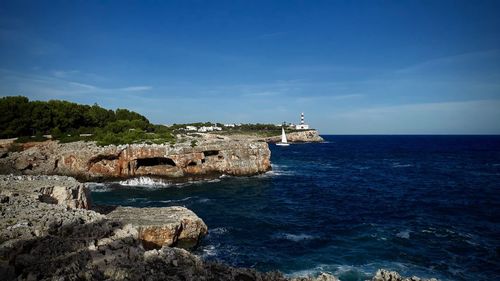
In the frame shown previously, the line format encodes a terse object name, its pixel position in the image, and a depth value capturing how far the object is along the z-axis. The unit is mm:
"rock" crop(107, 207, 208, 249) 19688
